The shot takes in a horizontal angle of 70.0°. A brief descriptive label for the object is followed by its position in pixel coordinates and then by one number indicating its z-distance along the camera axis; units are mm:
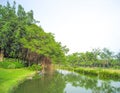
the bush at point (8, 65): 16609
